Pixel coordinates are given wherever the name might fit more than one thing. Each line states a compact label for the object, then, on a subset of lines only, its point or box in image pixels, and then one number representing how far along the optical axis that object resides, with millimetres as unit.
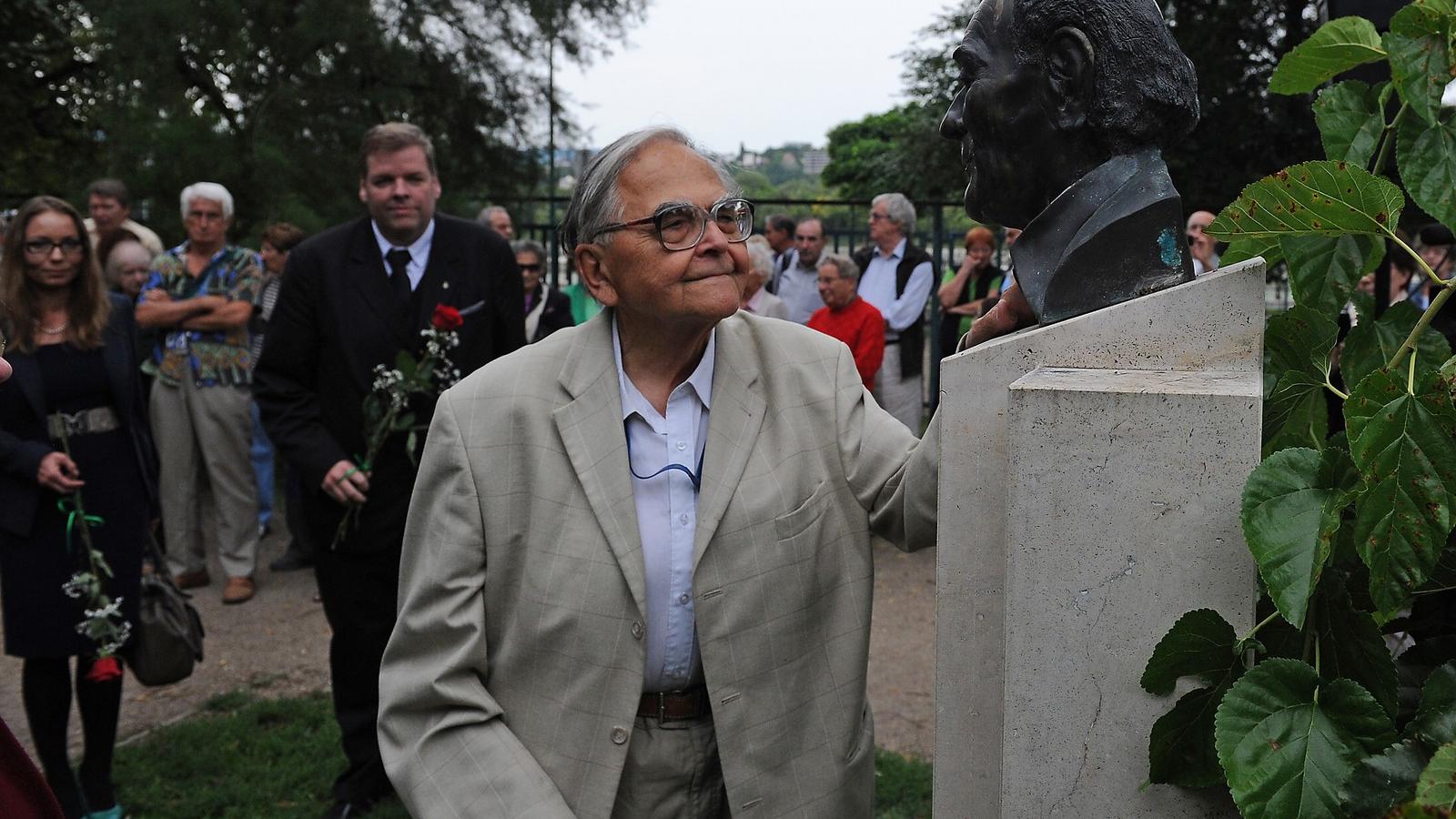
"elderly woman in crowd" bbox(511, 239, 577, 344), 7027
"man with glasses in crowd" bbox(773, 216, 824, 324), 8922
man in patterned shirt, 6543
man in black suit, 3957
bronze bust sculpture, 1859
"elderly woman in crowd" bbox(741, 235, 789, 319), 6754
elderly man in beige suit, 2137
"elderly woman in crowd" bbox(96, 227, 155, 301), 6980
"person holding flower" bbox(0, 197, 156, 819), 3912
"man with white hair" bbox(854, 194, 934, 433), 7852
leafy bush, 1498
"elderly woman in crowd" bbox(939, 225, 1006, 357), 8195
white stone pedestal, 1630
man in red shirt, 7145
